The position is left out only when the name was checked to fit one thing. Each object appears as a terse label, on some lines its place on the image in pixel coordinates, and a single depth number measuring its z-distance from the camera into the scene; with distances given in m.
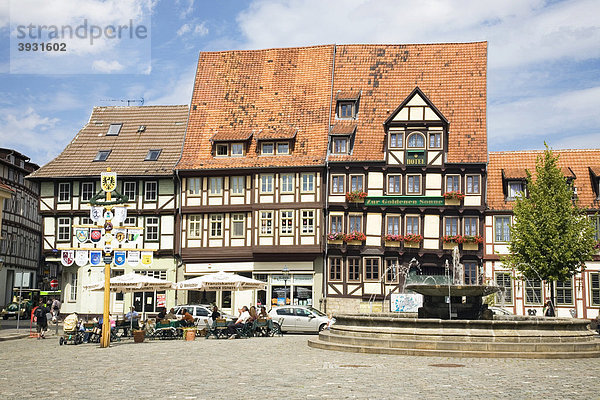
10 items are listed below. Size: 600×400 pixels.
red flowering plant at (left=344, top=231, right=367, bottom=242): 41.28
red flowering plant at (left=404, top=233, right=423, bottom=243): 40.84
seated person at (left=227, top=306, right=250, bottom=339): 28.47
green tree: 35.09
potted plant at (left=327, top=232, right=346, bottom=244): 41.44
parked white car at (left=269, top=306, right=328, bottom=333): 33.03
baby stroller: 26.38
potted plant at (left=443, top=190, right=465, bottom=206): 41.00
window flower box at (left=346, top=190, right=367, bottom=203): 41.56
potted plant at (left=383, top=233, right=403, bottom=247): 41.09
